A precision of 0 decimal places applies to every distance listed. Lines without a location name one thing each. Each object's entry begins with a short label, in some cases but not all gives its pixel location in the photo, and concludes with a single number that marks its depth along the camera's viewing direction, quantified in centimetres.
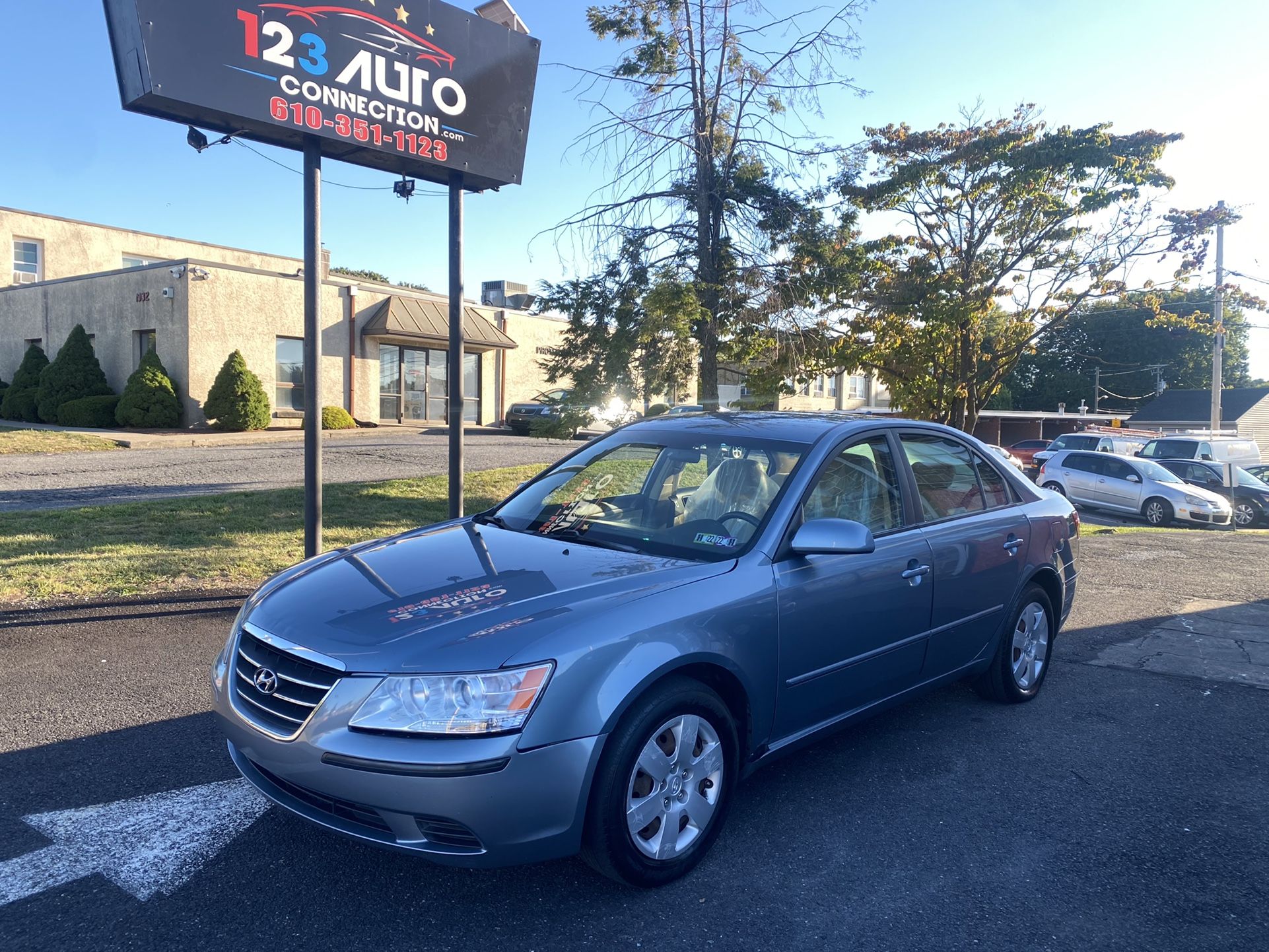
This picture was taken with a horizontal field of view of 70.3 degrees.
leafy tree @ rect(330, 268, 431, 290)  6109
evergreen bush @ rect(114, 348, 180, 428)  2259
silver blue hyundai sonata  270
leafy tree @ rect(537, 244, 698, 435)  1108
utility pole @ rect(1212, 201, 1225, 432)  2073
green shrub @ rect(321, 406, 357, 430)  2555
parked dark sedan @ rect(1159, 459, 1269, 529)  2222
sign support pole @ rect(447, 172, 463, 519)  855
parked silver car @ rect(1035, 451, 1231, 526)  1991
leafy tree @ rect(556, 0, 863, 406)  1096
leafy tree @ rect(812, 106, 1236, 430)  1662
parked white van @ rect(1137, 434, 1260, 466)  2500
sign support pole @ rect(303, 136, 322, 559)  726
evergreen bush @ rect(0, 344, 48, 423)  2553
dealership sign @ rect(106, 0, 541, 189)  656
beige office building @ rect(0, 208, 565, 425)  2375
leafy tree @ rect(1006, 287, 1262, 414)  6600
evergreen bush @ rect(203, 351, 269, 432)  2262
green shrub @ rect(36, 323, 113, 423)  2441
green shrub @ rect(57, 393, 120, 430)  2322
